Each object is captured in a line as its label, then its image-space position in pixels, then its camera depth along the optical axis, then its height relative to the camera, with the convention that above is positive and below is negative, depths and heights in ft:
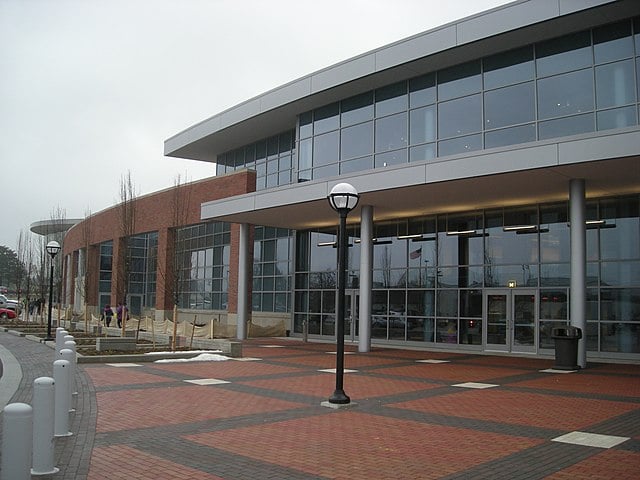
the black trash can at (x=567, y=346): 56.18 -5.38
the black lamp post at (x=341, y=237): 37.47 +2.87
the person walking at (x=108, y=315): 109.21 -5.97
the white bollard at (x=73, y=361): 32.27 -4.15
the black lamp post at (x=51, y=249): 81.84 +4.20
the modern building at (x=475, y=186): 61.87 +10.12
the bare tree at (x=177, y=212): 115.24 +12.99
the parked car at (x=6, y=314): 144.71 -7.76
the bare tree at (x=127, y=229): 94.72 +8.34
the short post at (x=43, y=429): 20.66 -4.92
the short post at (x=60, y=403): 27.30 -5.32
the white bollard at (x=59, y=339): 49.20 -4.71
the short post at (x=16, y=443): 17.25 -4.51
